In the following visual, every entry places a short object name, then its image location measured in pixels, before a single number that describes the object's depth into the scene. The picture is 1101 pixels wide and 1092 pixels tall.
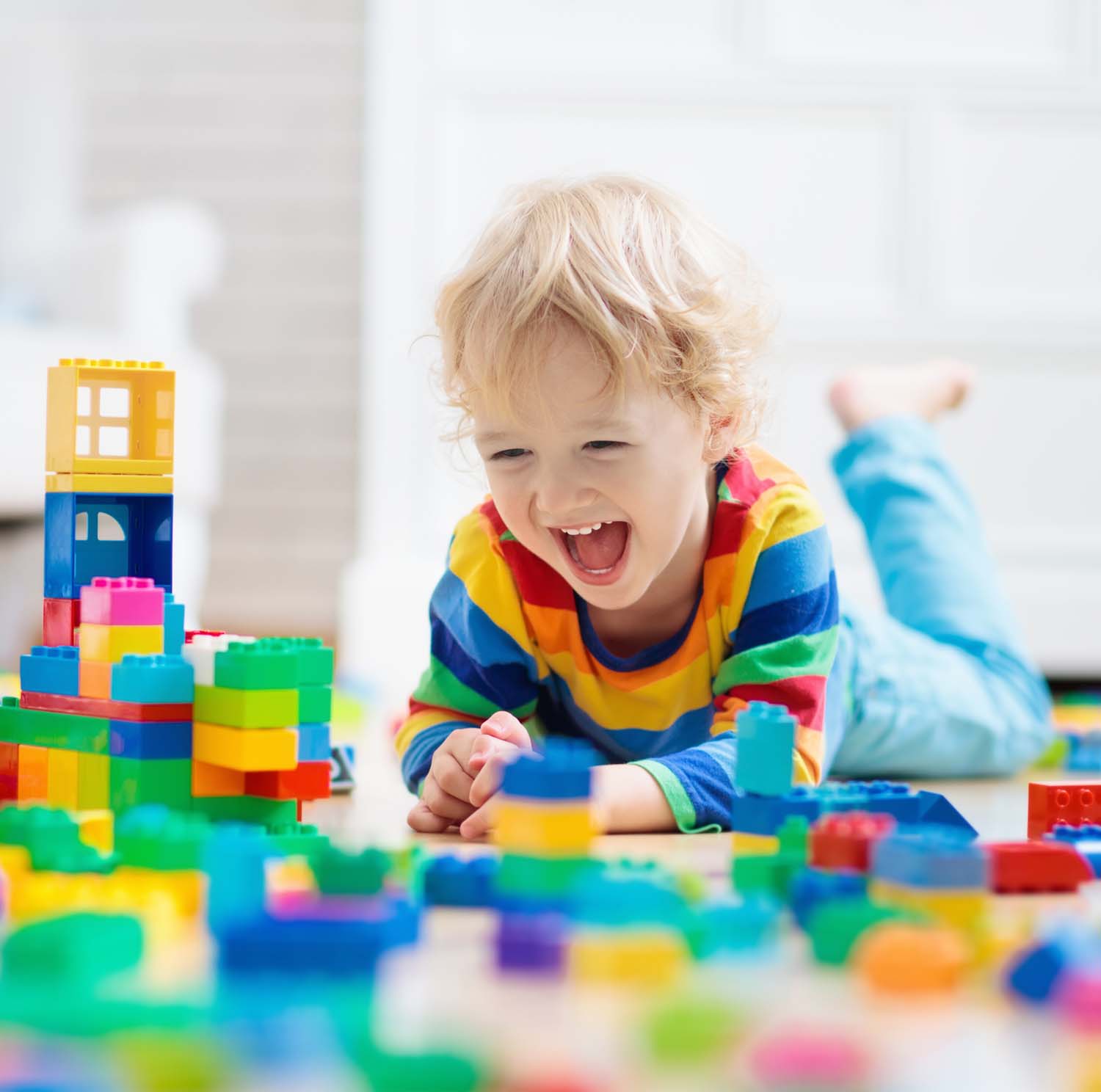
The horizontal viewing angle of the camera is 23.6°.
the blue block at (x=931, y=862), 1.11
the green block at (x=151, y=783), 1.29
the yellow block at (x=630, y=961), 1.04
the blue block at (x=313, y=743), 1.28
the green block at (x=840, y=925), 1.07
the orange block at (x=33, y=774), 1.35
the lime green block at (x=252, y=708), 1.26
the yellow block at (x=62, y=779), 1.33
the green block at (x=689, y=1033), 0.96
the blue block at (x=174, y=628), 1.33
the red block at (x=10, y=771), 1.39
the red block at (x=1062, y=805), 1.37
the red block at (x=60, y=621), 1.37
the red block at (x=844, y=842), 1.18
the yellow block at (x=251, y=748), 1.26
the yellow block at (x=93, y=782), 1.31
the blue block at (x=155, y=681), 1.29
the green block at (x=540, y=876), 1.13
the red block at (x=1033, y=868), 1.21
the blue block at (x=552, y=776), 1.14
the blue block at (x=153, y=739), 1.29
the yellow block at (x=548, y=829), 1.13
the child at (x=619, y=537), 1.41
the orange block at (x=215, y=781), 1.30
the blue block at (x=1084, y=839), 1.25
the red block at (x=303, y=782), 1.29
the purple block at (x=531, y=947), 1.06
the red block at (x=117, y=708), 1.29
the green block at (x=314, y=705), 1.28
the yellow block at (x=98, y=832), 1.24
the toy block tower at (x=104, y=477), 1.37
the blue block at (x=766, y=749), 1.26
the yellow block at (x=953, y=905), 1.10
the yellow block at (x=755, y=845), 1.26
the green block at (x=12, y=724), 1.38
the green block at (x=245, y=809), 1.30
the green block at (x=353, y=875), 1.13
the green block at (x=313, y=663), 1.27
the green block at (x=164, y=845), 1.17
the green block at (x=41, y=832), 1.20
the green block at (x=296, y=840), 1.23
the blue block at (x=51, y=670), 1.34
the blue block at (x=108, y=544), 1.38
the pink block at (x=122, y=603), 1.31
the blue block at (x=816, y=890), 1.13
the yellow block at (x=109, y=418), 1.37
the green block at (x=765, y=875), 1.18
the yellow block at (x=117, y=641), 1.31
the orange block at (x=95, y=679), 1.31
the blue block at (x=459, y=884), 1.17
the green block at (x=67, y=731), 1.31
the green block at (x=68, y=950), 1.04
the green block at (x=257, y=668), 1.26
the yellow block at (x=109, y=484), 1.37
